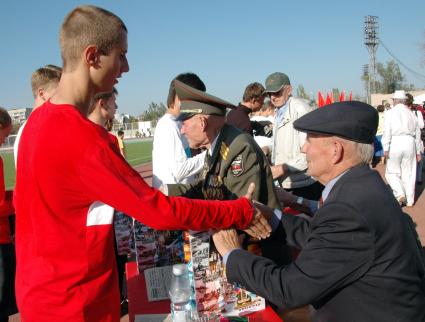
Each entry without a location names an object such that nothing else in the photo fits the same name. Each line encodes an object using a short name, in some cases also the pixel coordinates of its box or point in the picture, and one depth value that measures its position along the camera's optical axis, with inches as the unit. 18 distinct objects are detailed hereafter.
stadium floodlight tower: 2437.3
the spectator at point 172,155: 142.5
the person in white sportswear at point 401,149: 333.4
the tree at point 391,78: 2760.8
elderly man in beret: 60.4
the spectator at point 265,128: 200.4
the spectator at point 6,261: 124.9
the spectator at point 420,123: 367.7
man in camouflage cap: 158.9
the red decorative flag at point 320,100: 222.7
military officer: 95.2
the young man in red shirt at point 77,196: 56.1
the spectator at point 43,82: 114.5
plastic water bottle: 73.3
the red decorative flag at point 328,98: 228.5
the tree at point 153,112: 4367.6
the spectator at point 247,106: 212.2
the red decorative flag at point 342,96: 227.8
